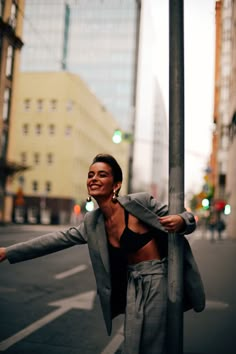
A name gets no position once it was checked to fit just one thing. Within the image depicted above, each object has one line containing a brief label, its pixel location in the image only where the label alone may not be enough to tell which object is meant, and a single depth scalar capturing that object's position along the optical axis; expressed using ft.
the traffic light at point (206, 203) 68.22
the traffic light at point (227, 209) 59.59
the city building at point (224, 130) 130.72
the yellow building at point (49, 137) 200.54
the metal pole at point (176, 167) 9.20
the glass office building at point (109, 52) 400.88
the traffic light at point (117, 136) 60.90
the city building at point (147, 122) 453.17
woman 8.97
